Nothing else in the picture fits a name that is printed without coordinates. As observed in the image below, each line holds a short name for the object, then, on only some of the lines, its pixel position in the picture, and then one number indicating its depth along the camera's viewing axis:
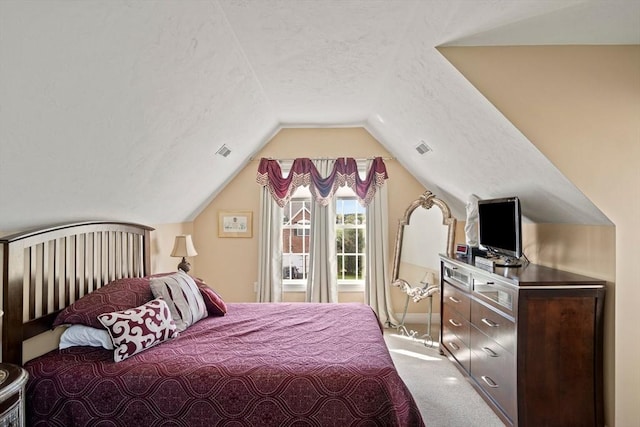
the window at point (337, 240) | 5.05
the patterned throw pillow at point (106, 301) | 2.32
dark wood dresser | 2.34
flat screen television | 2.73
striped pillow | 2.77
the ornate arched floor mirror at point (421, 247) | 4.36
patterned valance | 4.73
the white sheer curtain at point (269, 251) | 4.84
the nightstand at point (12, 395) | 1.58
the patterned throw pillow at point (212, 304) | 3.11
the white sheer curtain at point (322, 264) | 4.84
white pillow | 2.30
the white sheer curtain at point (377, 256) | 4.82
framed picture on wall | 4.98
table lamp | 4.20
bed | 1.90
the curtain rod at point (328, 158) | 4.82
